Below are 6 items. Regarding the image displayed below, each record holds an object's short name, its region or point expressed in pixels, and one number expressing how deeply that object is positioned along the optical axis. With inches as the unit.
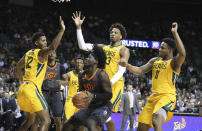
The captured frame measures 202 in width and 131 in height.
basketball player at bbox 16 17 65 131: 242.1
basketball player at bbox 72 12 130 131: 251.9
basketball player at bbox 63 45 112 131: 198.5
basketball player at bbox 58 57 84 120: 335.9
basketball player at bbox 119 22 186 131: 223.9
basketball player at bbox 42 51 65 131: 326.0
